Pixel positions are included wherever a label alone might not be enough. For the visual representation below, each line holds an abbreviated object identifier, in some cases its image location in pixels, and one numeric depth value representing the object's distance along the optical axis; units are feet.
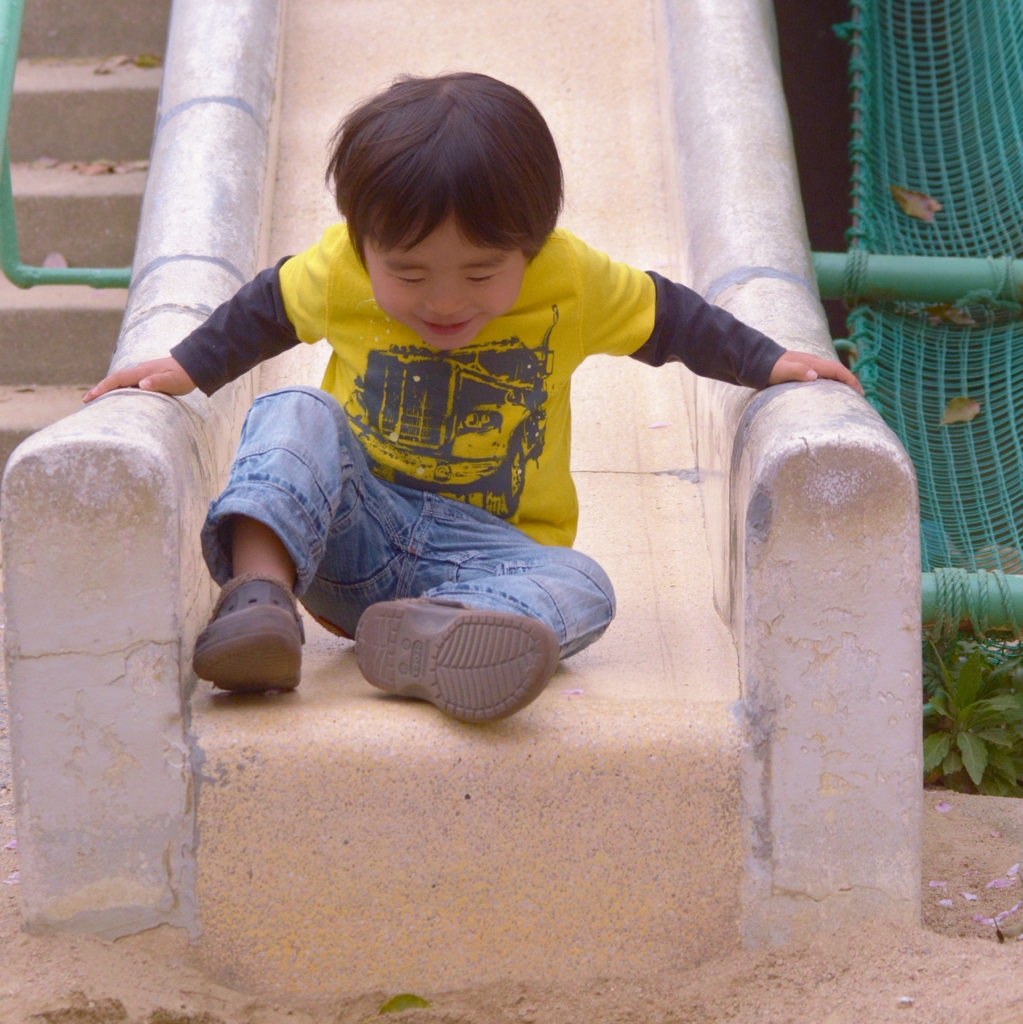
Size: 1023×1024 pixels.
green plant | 18.52
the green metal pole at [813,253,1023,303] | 22.25
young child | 11.42
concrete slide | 10.95
